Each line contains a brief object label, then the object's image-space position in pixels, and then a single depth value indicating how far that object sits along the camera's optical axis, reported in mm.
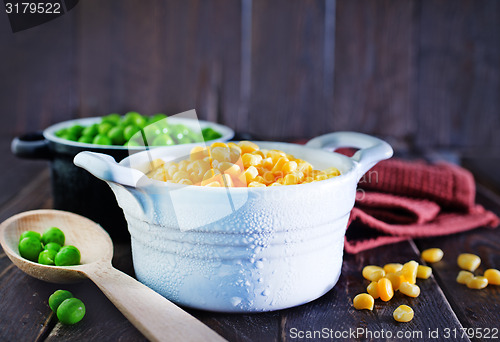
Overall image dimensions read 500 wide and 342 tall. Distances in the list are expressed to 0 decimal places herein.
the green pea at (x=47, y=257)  302
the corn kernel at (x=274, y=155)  302
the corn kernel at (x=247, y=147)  311
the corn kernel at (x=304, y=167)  296
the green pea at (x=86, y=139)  364
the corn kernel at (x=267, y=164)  298
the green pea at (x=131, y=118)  382
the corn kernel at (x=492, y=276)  313
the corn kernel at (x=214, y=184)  271
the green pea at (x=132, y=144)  346
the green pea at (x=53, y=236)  321
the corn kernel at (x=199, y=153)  305
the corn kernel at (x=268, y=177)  292
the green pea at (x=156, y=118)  388
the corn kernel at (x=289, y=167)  289
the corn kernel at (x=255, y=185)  277
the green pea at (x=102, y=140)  352
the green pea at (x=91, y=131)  369
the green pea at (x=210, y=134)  379
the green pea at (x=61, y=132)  379
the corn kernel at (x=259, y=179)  286
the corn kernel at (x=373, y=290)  296
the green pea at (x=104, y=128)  370
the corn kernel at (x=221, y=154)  295
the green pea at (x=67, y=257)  299
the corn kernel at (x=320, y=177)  290
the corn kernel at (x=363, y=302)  286
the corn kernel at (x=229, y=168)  282
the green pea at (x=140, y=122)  377
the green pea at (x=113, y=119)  387
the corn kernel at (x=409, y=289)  298
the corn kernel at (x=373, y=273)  310
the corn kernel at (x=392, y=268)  317
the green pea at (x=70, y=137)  370
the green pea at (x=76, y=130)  375
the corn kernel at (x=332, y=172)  294
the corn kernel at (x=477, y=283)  310
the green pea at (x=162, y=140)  350
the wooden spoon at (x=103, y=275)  250
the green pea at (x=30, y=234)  313
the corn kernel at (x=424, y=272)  319
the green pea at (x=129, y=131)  359
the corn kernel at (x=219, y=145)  304
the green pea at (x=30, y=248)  308
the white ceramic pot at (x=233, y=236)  264
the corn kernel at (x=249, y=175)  281
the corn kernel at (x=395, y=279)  304
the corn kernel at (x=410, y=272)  307
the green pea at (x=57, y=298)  278
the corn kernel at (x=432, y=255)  340
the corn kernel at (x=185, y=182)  281
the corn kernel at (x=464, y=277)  314
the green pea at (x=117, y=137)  360
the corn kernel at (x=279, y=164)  295
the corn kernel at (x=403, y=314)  277
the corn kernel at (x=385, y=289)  293
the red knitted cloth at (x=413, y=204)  366
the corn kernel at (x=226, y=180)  272
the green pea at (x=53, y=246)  309
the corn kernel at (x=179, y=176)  285
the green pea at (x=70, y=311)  269
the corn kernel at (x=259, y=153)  306
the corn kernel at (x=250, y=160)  294
